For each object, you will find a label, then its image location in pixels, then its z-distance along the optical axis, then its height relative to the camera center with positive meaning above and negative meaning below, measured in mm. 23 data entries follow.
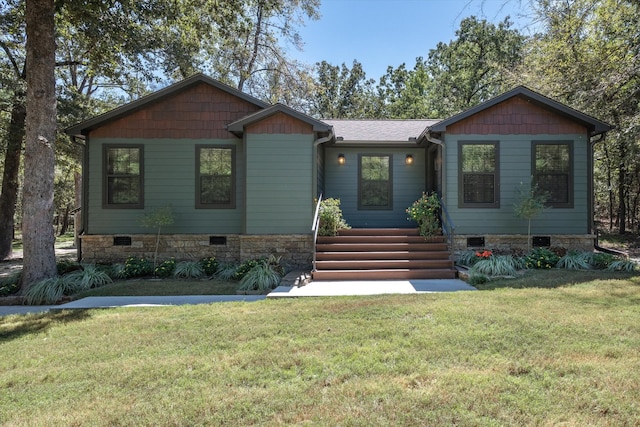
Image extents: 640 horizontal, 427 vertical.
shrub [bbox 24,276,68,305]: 6262 -1356
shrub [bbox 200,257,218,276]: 8398 -1212
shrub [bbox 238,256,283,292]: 6801 -1244
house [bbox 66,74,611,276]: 8617 +981
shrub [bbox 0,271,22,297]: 6797 -1363
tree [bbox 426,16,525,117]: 22562 +9099
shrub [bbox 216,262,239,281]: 7845 -1267
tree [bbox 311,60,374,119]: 29562 +9854
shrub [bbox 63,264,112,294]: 7012 -1311
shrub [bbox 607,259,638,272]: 7383 -1069
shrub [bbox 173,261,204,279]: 8156 -1285
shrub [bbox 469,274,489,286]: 6672 -1201
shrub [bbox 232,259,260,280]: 7668 -1181
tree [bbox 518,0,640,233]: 9812 +4405
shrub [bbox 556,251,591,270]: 7664 -1035
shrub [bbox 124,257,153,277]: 8219 -1228
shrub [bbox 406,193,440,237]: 8617 -73
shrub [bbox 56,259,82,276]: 8086 -1206
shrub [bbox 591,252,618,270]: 7742 -1012
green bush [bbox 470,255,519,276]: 7098 -1060
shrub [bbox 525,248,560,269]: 7789 -1006
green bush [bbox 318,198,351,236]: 8641 -186
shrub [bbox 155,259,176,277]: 8203 -1245
